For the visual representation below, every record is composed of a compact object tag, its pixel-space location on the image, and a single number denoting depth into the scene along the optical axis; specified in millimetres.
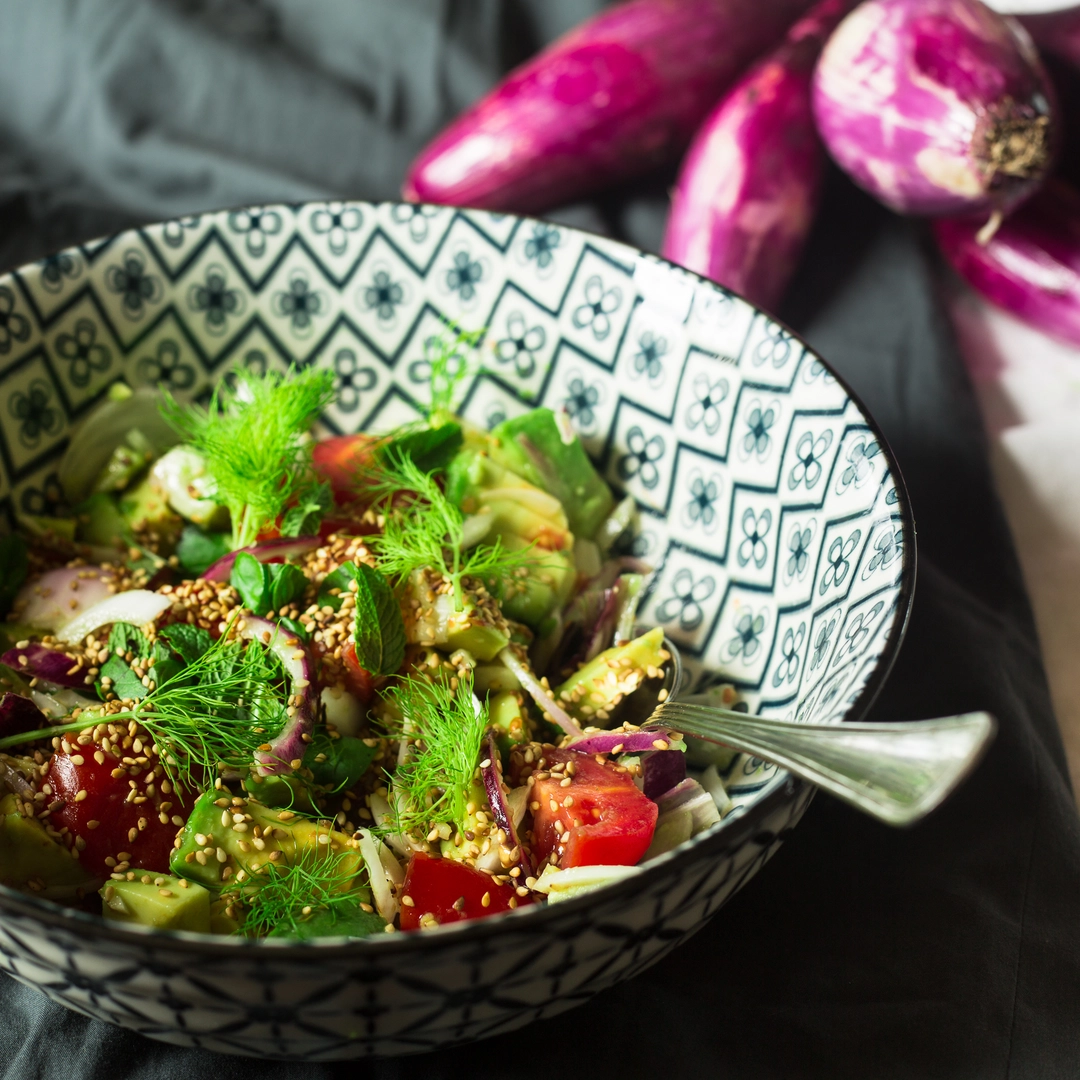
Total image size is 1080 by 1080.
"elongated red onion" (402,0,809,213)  672
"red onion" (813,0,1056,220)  605
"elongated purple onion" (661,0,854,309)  638
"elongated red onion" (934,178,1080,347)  647
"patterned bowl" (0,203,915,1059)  422
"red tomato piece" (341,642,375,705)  504
